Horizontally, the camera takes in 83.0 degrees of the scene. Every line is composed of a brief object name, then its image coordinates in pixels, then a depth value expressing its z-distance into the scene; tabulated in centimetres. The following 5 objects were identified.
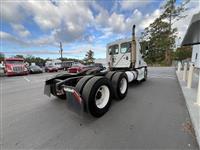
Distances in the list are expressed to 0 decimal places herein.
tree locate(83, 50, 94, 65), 6231
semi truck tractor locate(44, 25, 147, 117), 282
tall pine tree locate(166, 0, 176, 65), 2606
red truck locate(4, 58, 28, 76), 1415
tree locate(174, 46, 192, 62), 3406
